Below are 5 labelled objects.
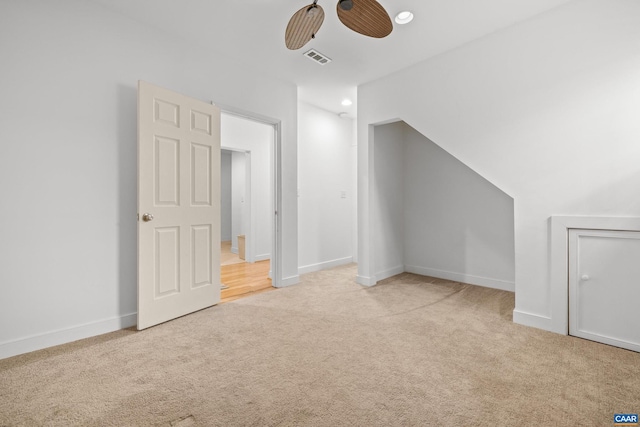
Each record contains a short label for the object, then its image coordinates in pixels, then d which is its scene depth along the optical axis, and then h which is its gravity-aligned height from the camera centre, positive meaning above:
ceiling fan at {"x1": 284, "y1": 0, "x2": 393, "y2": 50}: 1.72 +1.23
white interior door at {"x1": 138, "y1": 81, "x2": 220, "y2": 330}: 2.48 +0.08
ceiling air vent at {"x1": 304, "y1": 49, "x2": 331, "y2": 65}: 3.07 +1.70
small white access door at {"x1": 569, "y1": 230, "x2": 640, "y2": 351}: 2.10 -0.57
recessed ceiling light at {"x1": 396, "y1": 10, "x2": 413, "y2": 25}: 2.43 +1.67
